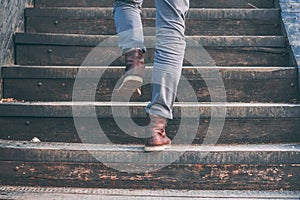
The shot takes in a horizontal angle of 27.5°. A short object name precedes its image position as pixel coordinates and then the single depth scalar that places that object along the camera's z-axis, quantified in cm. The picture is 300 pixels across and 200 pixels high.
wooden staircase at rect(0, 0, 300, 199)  272
